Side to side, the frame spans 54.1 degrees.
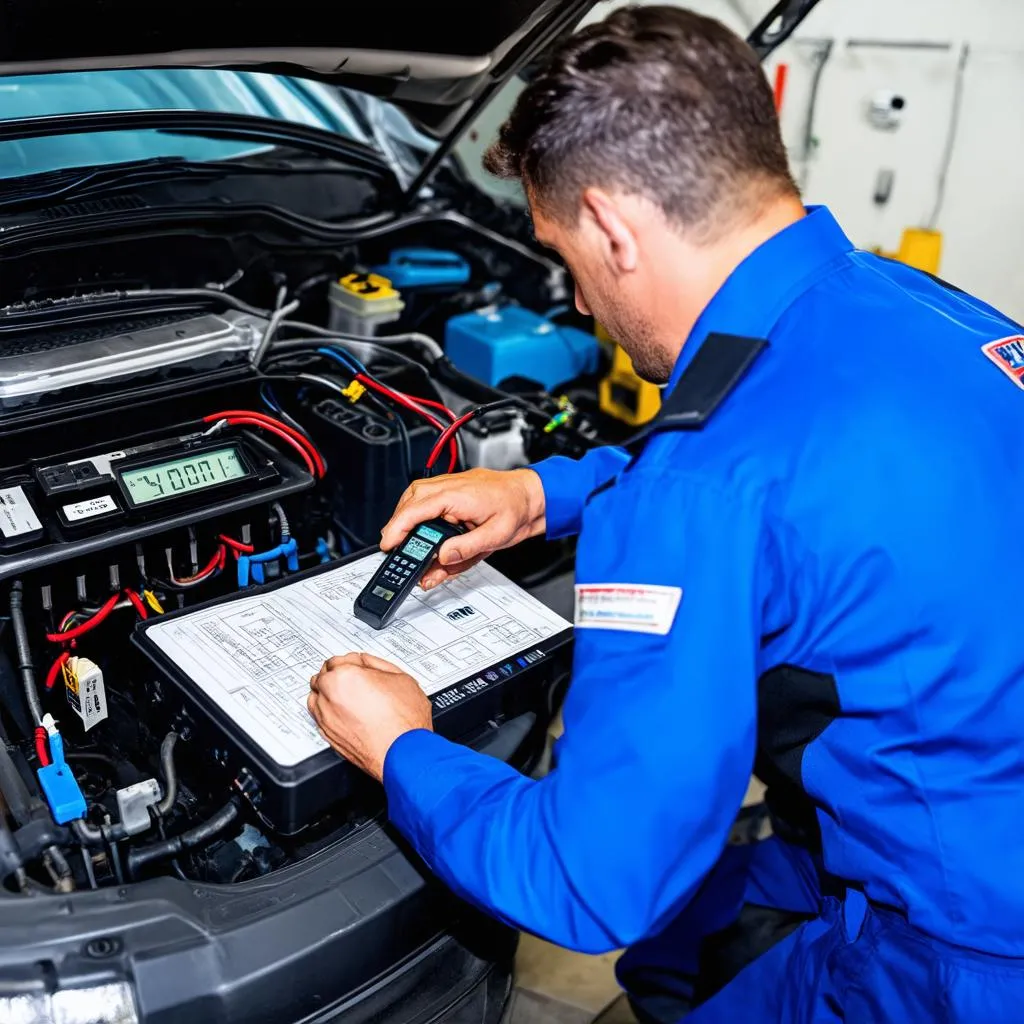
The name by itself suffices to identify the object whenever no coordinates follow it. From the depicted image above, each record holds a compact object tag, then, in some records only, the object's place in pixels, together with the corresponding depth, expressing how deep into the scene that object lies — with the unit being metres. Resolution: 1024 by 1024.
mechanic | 0.90
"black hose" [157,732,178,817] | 1.12
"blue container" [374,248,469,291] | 2.11
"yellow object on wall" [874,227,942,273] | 2.84
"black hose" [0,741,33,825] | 1.02
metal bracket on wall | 1.84
